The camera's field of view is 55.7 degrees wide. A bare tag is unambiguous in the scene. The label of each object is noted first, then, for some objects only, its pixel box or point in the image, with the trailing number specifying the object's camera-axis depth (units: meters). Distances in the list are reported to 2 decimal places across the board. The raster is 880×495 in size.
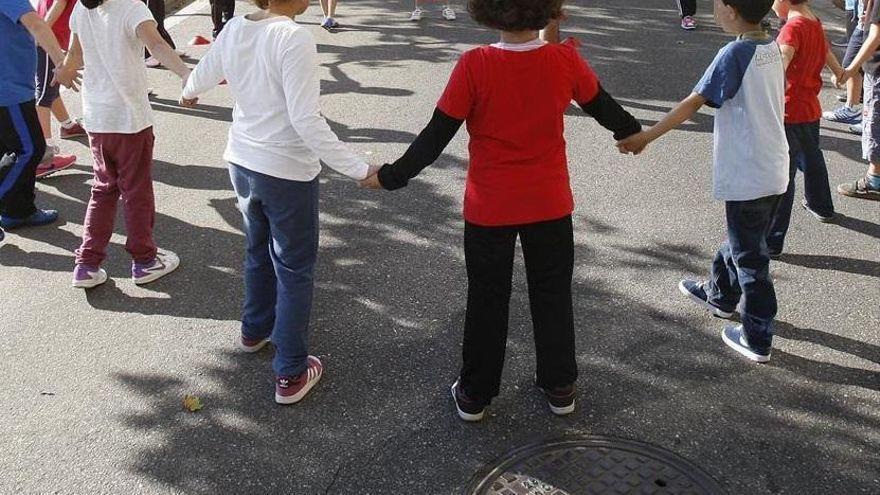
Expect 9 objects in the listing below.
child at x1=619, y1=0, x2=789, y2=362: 3.34
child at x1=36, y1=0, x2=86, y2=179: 5.79
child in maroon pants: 4.02
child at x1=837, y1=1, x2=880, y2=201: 5.11
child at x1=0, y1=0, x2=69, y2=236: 4.55
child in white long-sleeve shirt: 3.00
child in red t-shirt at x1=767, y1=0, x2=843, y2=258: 4.13
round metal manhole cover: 2.95
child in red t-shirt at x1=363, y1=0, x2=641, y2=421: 2.81
